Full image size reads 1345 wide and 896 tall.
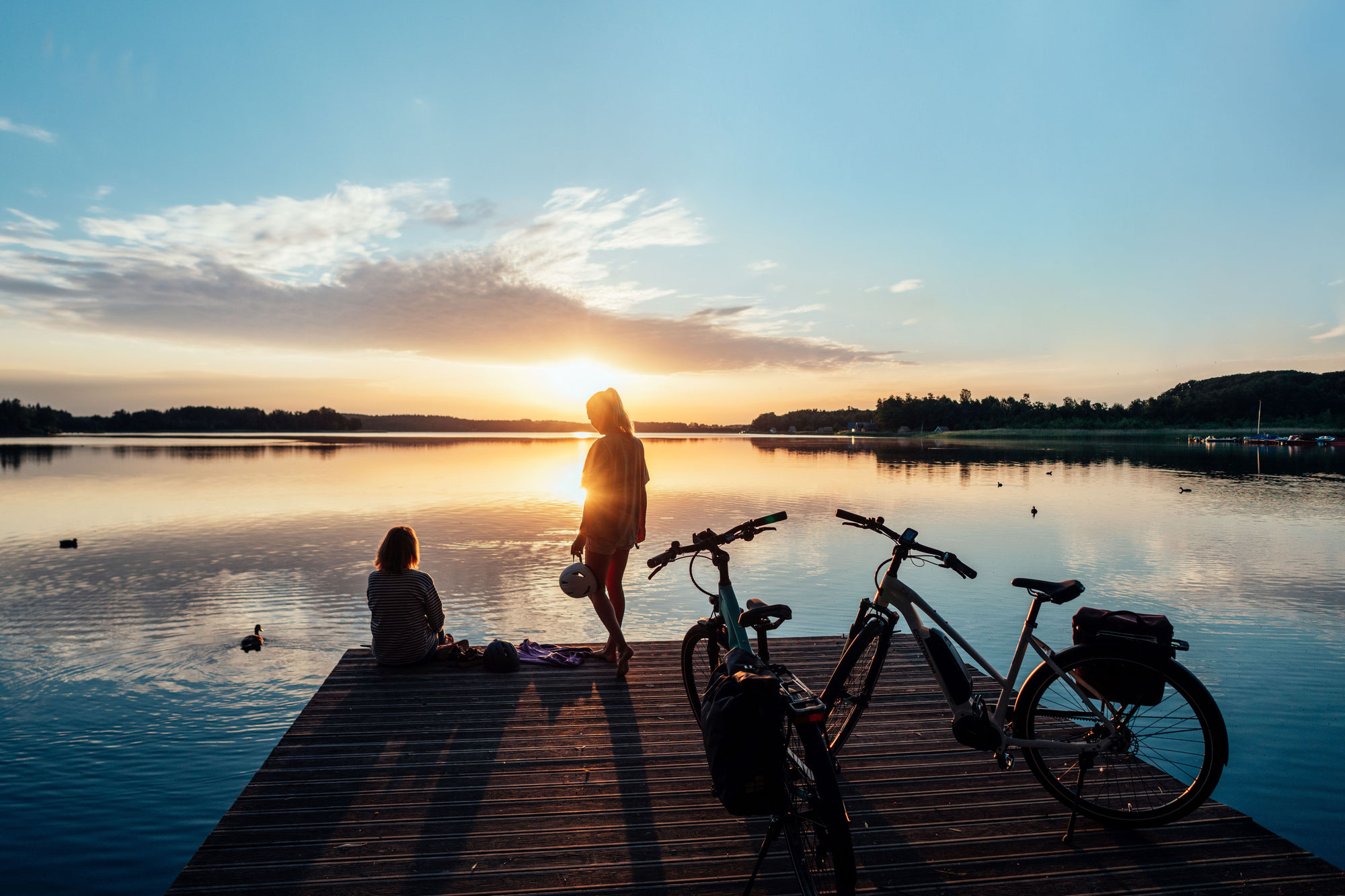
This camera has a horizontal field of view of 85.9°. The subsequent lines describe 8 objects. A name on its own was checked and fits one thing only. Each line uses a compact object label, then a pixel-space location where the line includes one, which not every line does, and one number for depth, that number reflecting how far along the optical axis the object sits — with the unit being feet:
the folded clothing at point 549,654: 21.88
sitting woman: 19.94
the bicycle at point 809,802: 8.69
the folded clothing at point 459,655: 21.54
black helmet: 21.11
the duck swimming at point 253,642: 31.04
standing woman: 20.06
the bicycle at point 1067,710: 11.49
